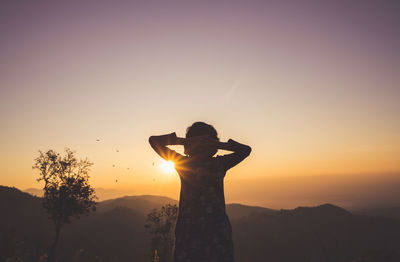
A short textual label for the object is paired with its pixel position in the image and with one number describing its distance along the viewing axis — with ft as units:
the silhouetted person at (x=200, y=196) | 9.36
